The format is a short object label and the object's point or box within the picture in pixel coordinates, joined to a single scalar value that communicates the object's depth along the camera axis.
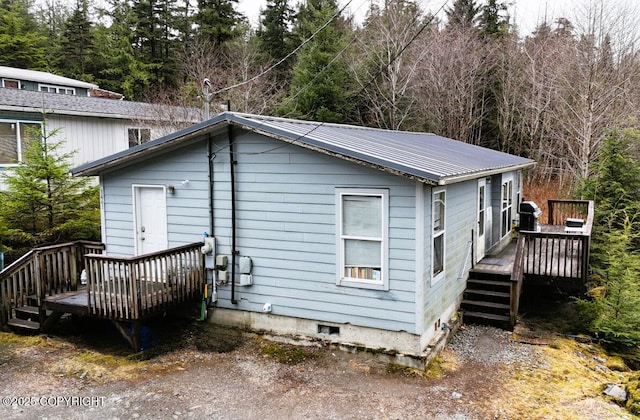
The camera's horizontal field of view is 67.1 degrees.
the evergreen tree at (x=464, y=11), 27.14
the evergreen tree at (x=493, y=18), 27.71
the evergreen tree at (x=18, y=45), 31.02
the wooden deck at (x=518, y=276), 8.91
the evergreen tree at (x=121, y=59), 30.17
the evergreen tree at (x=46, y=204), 11.19
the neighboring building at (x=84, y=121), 13.88
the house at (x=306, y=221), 6.92
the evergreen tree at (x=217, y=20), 28.92
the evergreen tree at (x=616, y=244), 8.55
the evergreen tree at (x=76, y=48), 33.22
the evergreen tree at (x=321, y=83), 22.91
